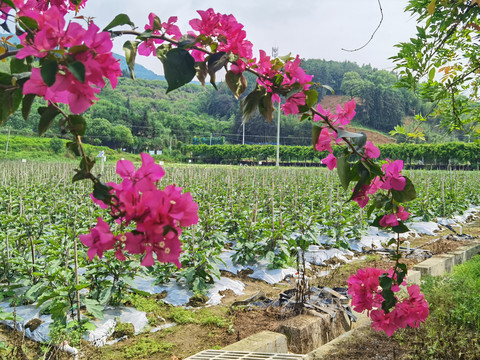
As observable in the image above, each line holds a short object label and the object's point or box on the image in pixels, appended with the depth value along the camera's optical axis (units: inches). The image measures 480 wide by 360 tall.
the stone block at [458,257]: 213.2
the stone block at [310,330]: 115.7
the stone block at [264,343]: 99.9
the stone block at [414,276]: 165.7
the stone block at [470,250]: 228.4
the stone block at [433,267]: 182.5
